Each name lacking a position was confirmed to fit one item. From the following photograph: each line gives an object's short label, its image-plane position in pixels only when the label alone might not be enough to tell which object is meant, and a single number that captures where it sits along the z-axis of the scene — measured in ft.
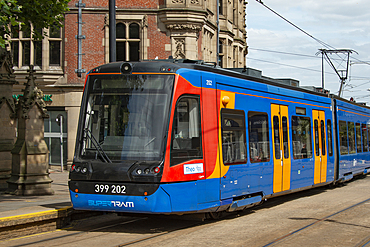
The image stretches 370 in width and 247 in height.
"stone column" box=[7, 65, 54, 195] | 46.37
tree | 40.60
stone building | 83.41
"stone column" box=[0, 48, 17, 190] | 48.60
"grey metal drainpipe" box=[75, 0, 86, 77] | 83.25
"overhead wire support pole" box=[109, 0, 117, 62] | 41.16
